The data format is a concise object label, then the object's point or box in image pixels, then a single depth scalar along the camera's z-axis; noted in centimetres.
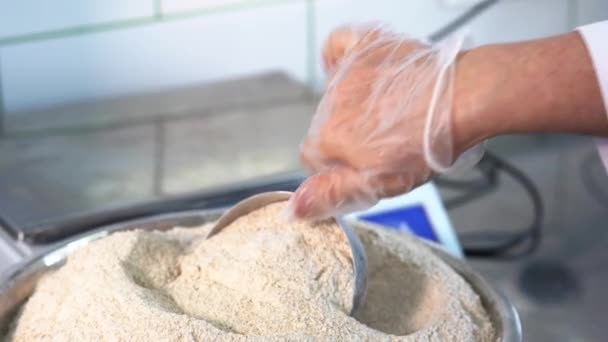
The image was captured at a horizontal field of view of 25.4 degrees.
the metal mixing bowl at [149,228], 78
